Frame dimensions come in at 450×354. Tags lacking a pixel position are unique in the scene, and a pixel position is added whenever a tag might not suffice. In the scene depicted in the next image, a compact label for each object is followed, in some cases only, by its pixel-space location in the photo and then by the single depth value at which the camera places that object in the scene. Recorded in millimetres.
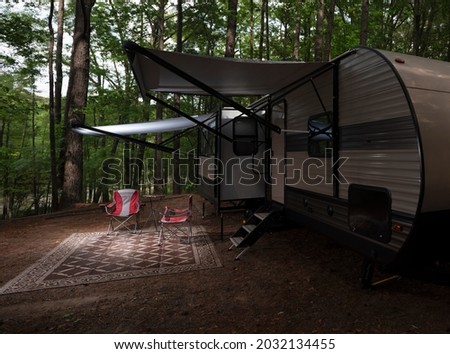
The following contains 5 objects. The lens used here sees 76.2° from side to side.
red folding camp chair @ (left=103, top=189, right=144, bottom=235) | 7133
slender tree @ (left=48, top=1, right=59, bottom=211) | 11172
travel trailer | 2979
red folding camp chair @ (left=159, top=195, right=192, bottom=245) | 6191
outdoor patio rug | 4402
